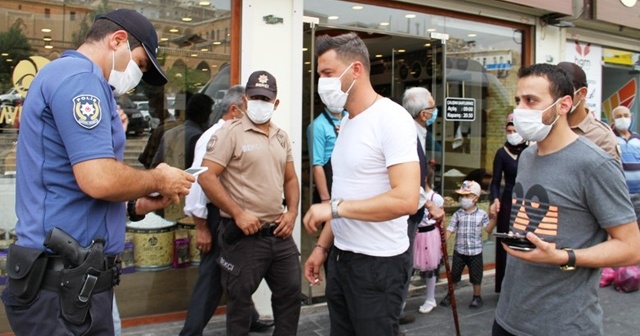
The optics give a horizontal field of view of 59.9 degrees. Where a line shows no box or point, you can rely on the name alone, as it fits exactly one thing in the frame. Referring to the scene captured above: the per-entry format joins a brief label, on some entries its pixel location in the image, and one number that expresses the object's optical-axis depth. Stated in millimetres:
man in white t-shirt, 2539
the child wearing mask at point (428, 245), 5211
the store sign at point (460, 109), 6570
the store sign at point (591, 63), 7617
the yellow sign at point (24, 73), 4332
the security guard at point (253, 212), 3867
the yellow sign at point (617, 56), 8180
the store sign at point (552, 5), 6406
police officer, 2123
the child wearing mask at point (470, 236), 5520
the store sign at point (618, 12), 7219
